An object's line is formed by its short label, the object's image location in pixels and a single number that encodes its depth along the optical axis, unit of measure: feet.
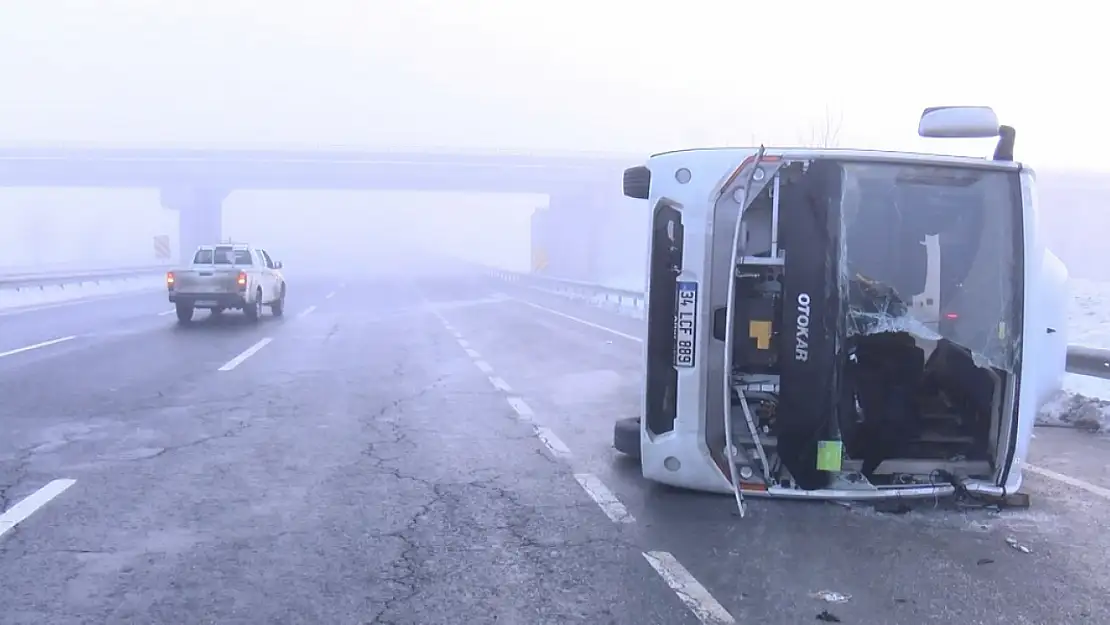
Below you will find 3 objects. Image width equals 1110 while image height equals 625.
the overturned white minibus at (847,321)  20.75
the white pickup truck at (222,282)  72.38
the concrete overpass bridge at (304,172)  190.90
